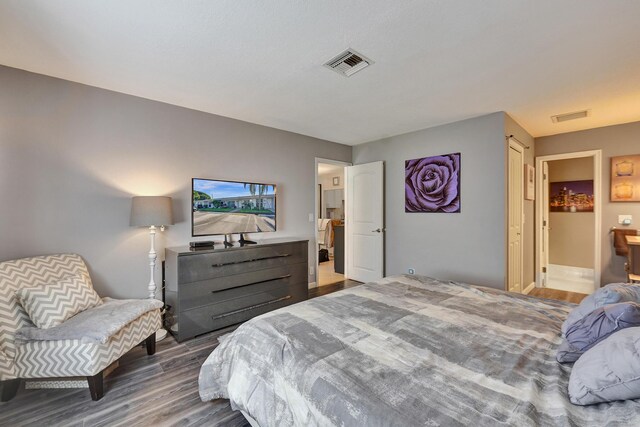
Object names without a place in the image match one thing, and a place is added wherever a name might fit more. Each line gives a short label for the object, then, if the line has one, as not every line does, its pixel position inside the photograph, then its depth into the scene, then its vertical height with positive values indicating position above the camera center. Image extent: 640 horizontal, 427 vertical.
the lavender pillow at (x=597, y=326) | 1.10 -0.49
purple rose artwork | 3.67 +0.39
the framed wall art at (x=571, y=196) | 4.85 +0.27
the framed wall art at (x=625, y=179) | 3.57 +0.43
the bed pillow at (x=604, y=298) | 1.34 -0.43
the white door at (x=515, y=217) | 3.45 -0.08
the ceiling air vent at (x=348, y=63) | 2.10 +1.20
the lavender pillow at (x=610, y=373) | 0.87 -0.54
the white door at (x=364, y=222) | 4.48 -0.18
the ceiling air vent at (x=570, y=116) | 3.31 +1.20
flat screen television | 3.15 +0.05
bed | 0.91 -0.65
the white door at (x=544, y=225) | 4.46 -0.23
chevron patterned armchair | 1.79 -0.93
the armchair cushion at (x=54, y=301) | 1.86 -0.64
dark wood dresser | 2.66 -0.78
